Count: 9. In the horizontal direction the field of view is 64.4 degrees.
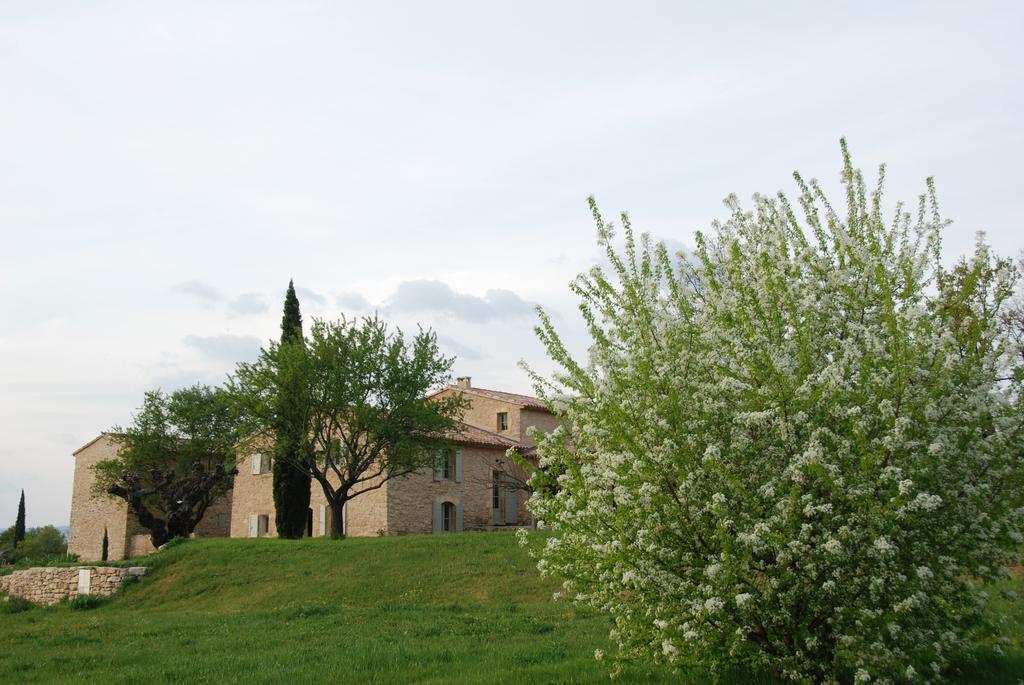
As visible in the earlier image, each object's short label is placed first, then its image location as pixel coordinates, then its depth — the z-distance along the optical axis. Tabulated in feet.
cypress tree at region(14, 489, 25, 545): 192.95
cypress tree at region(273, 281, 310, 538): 122.11
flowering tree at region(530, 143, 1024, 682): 21.71
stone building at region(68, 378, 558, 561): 129.18
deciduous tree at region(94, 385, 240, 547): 139.13
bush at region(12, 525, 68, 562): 179.32
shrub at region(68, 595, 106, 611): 87.04
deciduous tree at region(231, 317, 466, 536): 111.75
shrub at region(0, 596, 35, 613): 85.28
